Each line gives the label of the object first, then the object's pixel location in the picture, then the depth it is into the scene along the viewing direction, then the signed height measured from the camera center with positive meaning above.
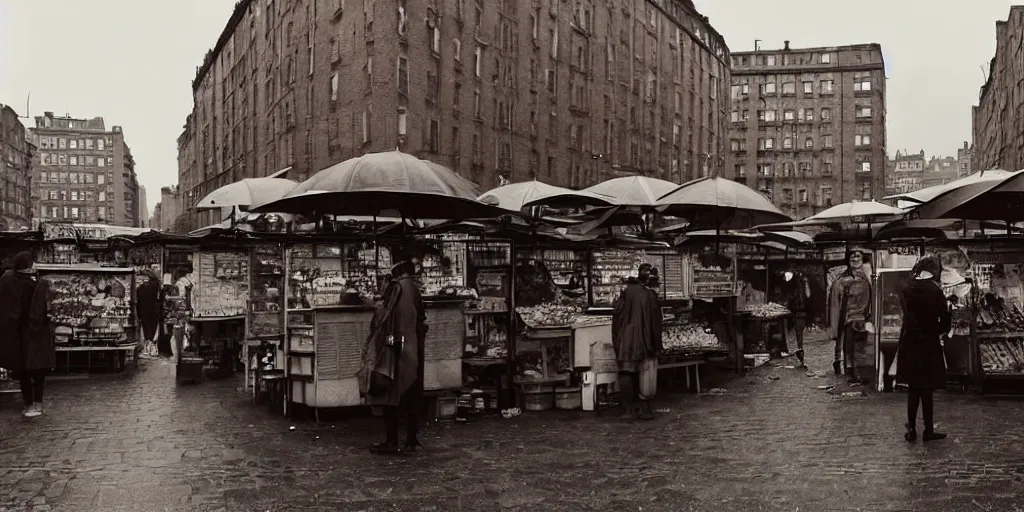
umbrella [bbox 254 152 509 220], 10.38 +0.84
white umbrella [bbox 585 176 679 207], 15.02 +1.22
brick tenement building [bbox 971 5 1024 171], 56.72 +11.59
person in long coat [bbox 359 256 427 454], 8.48 -0.95
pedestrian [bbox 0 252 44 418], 10.94 -0.79
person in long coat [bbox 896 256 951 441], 8.84 -0.90
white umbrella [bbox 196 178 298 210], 17.44 +1.33
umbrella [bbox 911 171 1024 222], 11.59 +0.81
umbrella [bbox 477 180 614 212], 13.65 +0.97
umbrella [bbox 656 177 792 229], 13.66 +0.91
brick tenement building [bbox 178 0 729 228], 35.31 +8.68
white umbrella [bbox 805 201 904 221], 19.23 +1.04
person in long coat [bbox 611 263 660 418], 10.88 -0.89
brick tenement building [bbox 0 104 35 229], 98.88 +10.50
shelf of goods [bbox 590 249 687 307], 12.95 -0.19
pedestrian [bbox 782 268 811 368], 22.37 -0.86
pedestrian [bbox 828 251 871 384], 13.88 -0.82
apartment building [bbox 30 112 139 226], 143.88 +14.35
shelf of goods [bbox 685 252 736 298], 14.11 -0.27
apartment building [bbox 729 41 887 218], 90.88 +14.09
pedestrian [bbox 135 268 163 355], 17.80 -0.89
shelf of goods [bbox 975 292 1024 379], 12.02 -1.06
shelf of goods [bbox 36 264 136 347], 15.20 -0.79
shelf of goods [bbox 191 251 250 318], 14.54 -0.43
